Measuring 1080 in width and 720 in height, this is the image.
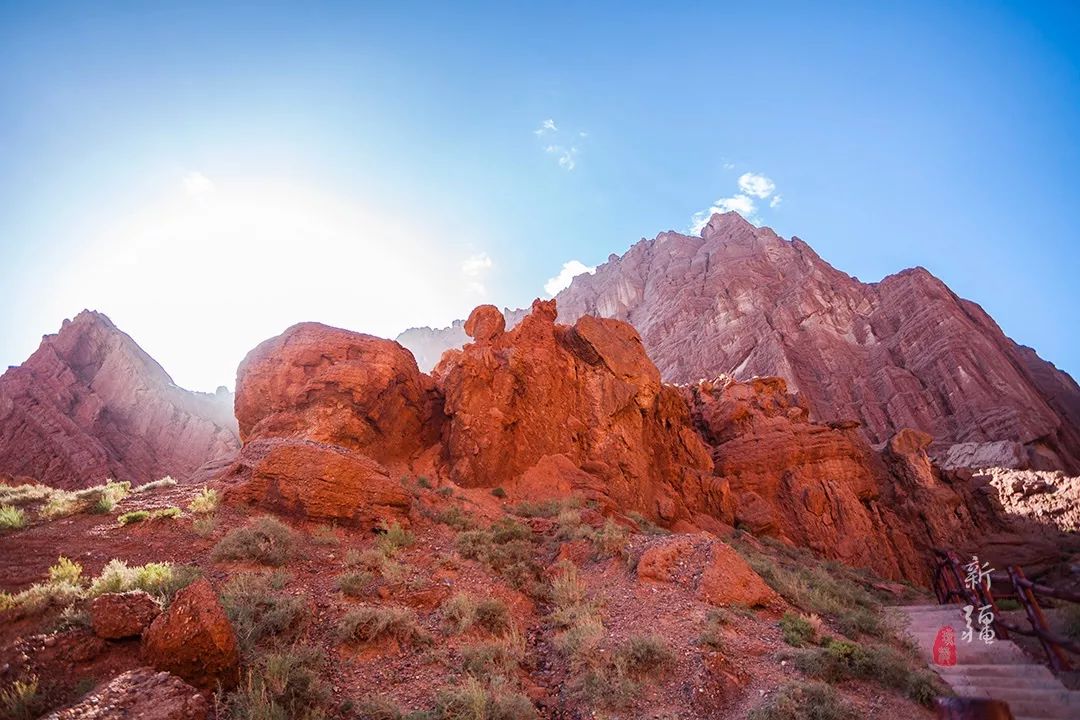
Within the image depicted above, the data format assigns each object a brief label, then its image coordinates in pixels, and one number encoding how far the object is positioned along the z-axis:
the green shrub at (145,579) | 7.36
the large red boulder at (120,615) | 5.80
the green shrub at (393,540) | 11.48
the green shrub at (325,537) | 11.30
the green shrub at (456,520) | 14.53
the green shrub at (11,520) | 9.87
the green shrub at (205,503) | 11.70
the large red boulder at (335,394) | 19.48
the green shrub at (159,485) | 14.69
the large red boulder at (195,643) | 5.66
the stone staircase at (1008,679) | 6.58
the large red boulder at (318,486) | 12.45
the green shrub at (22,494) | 11.91
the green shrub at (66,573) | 7.66
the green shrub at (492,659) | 7.35
